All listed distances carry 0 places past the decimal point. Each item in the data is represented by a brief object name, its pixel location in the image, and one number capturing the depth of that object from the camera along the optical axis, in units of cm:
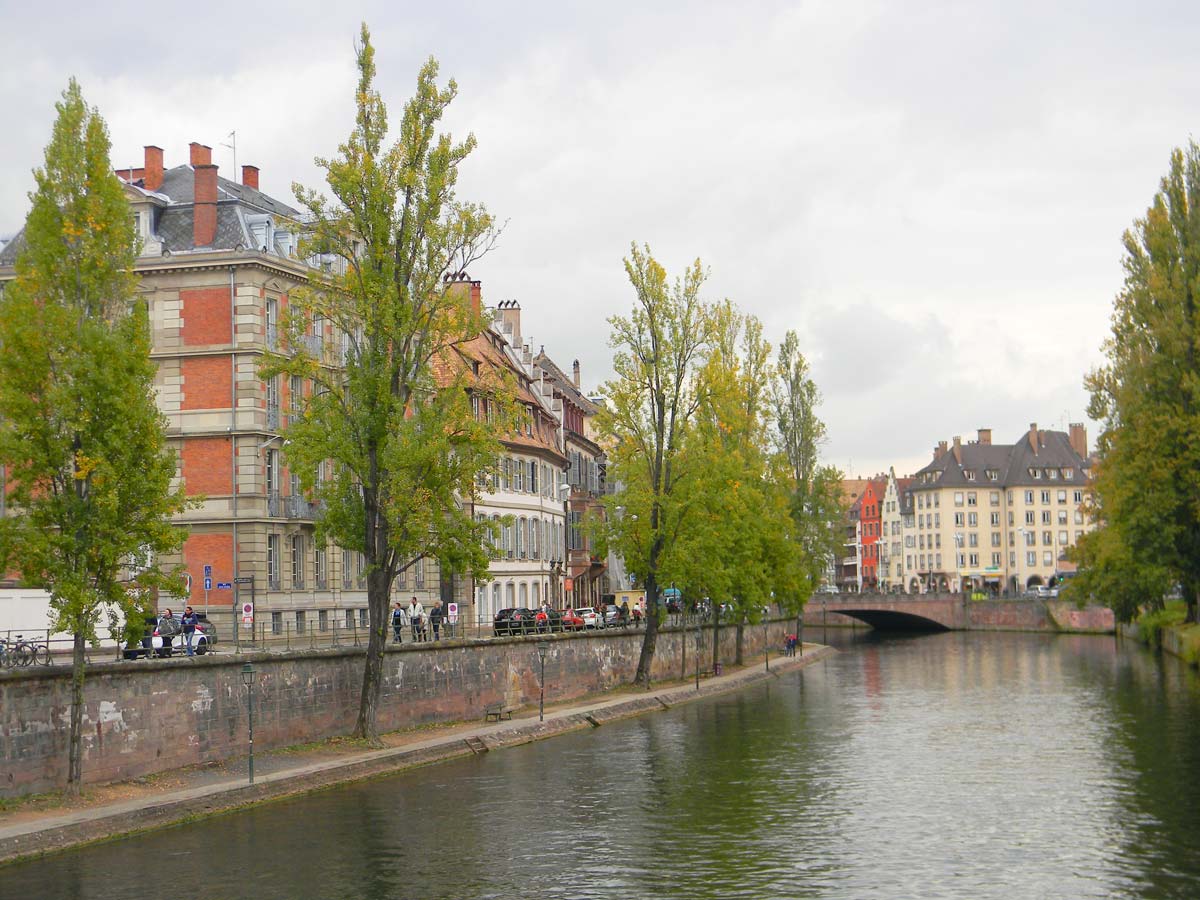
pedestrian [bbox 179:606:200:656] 3640
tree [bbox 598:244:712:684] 6066
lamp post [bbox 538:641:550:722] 4801
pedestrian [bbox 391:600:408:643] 4553
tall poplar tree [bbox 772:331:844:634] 9575
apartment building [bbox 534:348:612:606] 8856
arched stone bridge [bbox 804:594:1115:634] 12281
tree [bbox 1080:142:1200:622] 6638
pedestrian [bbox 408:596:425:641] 4741
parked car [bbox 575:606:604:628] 6419
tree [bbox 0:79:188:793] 2981
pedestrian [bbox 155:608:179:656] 3598
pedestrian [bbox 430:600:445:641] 4794
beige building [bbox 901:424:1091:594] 16362
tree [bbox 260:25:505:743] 3950
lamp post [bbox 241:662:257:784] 3338
